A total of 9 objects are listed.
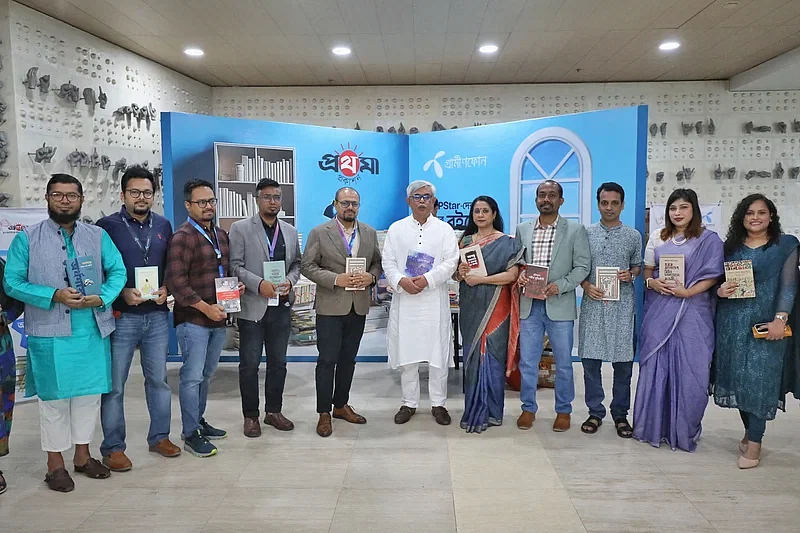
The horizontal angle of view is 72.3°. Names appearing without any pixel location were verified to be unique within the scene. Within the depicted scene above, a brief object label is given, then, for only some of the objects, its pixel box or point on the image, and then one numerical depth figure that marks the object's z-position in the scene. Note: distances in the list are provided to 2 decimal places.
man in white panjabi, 3.81
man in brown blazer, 3.78
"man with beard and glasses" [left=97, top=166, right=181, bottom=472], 3.14
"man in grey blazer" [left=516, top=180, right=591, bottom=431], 3.70
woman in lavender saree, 3.37
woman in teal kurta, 3.13
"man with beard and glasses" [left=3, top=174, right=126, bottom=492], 2.87
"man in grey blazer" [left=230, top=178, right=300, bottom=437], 3.67
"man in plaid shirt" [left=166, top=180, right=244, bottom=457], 3.28
